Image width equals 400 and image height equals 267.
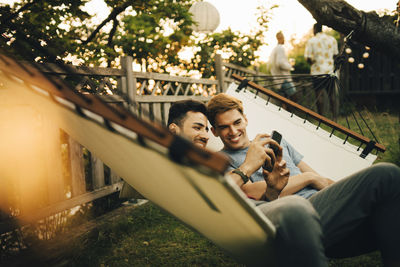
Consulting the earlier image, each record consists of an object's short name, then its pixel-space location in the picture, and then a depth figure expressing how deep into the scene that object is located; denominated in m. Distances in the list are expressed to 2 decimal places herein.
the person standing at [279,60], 6.21
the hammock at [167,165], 0.65
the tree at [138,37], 2.22
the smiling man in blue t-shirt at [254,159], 1.31
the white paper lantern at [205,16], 5.41
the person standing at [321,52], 5.80
